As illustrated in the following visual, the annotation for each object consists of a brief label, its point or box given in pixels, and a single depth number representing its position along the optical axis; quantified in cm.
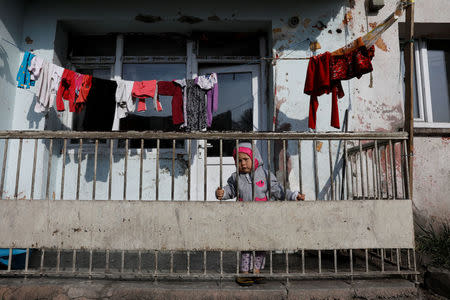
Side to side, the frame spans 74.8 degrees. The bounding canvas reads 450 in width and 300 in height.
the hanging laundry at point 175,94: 477
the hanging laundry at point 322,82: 405
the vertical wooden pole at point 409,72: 320
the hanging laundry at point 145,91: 467
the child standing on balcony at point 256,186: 307
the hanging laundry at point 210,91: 465
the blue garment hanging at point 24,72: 433
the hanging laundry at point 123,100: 469
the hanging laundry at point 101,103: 476
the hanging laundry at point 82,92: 457
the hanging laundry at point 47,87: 443
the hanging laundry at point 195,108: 471
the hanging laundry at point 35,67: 435
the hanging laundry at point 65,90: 453
